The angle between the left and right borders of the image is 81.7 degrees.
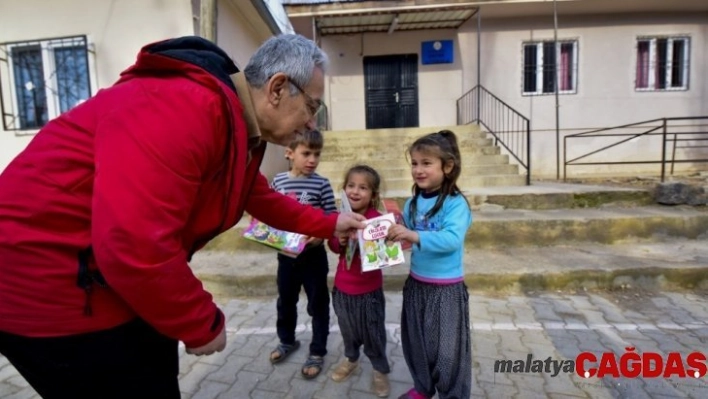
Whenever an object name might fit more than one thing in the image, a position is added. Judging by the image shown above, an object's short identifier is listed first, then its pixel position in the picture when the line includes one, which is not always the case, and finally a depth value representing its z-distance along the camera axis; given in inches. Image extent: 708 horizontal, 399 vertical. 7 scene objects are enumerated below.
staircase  265.1
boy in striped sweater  102.3
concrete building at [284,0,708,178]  381.4
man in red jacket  36.0
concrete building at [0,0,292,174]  200.4
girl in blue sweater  77.4
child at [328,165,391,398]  87.7
